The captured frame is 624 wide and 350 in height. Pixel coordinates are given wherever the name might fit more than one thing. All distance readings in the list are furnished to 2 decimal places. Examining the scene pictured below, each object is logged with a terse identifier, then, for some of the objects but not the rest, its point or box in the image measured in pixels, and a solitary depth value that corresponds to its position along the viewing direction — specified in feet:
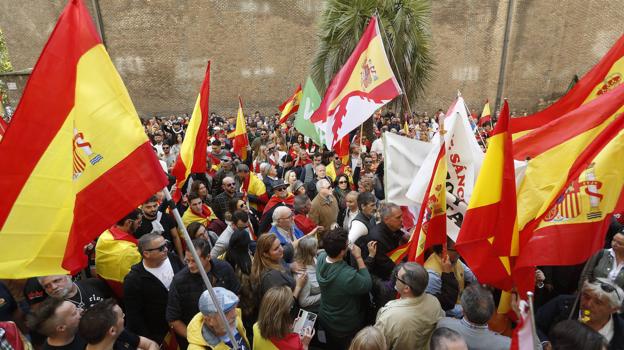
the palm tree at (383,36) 37.65
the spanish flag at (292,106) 26.32
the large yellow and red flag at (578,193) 8.34
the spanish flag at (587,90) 11.46
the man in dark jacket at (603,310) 8.01
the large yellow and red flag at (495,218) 8.39
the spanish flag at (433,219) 10.21
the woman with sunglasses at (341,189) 18.56
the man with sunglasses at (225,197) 16.83
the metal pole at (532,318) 5.74
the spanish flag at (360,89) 16.06
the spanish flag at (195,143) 13.99
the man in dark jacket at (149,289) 9.95
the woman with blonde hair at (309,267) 10.84
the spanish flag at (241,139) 23.93
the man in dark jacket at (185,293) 9.50
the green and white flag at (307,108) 20.21
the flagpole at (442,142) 10.23
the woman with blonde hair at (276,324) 7.80
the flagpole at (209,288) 6.97
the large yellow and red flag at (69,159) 6.16
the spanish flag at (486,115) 32.09
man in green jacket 9.68
